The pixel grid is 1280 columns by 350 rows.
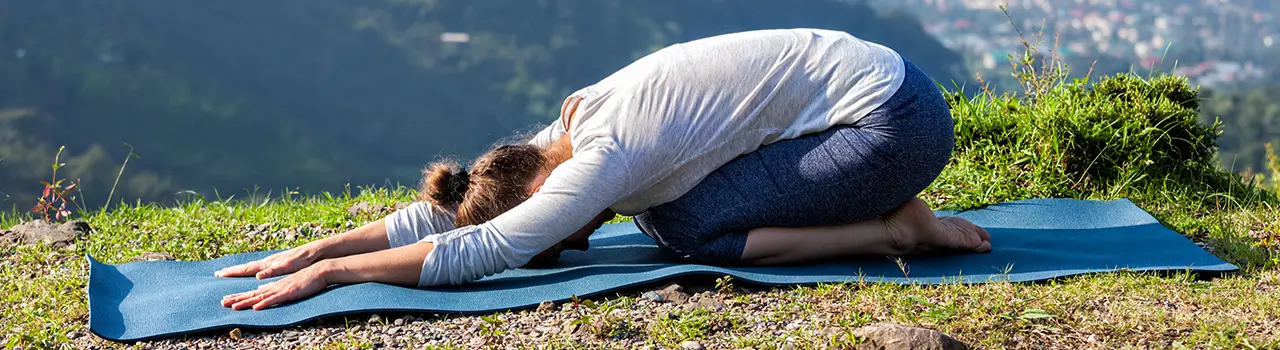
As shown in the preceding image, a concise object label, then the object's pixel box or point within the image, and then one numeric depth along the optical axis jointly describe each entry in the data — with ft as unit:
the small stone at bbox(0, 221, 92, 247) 13.51
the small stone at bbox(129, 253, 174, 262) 12.68
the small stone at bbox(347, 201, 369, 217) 15.19
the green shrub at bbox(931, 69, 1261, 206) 14.43
